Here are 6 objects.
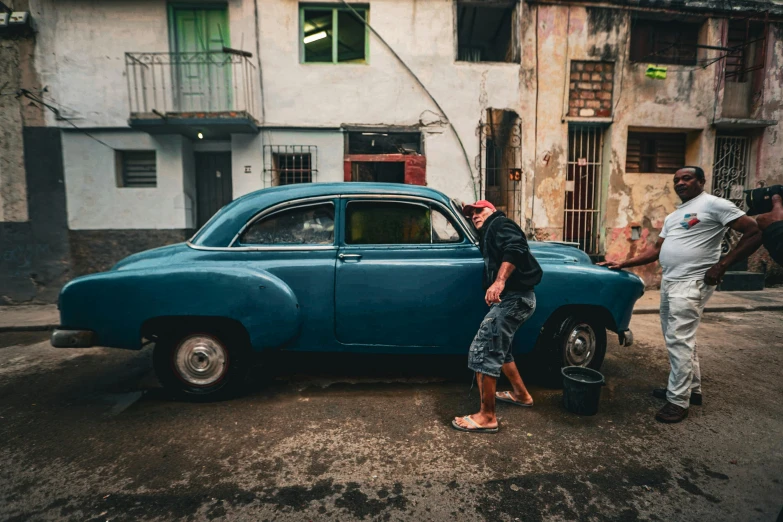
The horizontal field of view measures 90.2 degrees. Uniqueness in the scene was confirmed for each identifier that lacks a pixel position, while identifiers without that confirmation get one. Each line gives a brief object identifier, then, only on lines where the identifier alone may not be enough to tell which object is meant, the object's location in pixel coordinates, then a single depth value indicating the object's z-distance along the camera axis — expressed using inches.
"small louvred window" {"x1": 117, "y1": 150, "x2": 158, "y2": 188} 328.8
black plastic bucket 123.5
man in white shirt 119.6
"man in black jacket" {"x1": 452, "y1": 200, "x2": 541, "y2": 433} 113.8
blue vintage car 125.1
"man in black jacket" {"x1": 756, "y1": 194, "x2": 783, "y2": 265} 84.7
